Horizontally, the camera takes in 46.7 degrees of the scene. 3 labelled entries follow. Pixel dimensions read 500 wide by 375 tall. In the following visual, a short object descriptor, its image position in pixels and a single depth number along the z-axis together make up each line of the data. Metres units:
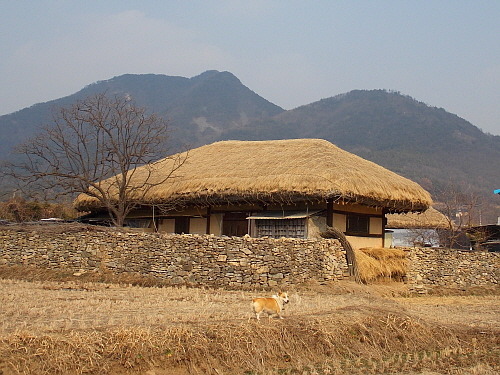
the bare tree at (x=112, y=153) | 23.17
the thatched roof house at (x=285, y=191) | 19.81
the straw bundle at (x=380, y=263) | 18.45
